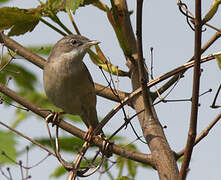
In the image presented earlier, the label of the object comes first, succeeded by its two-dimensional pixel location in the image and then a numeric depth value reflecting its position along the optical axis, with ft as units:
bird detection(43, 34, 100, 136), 28.68
